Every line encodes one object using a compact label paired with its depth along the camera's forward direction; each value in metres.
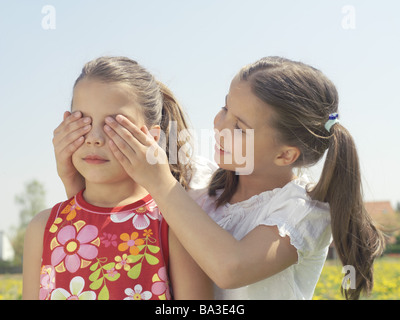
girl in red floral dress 2.16
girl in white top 2.11
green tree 24.12
